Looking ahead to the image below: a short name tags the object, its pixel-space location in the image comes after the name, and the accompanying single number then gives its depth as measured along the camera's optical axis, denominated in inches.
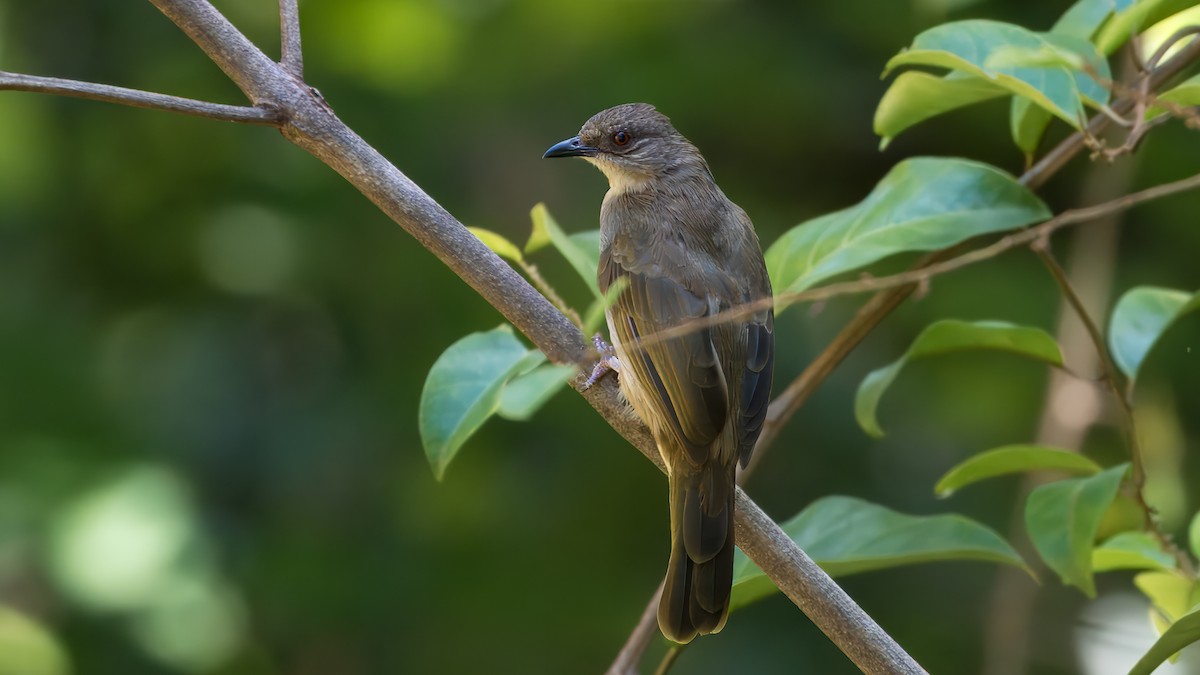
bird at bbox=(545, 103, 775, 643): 172.4
